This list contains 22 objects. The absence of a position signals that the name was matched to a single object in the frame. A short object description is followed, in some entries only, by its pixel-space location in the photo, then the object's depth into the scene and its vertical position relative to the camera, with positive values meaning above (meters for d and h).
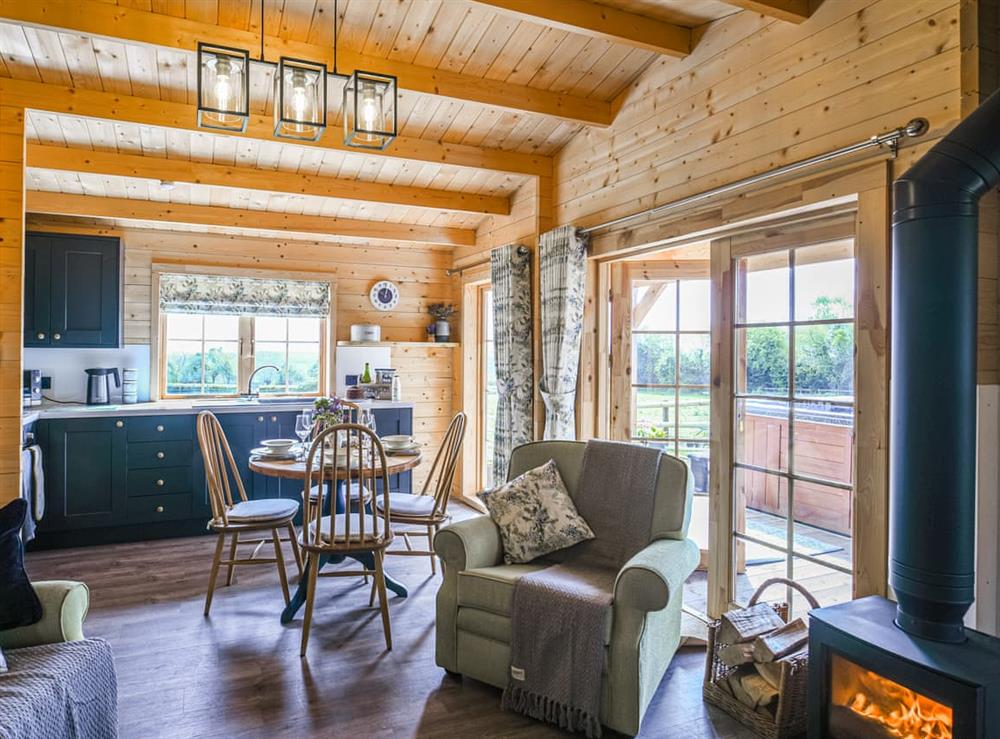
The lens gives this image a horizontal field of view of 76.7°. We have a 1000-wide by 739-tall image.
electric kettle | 4.89 -0.15
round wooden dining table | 3.21 -0.53
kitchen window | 5.40 +0.30
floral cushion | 2.81 -0.66
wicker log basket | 2.24 -1.21
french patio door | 2.55 -0.18
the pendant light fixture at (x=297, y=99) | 2.16 +0.97
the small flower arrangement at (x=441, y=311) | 6.20 +0.58
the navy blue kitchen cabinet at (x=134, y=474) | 4.43 -0.79
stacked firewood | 2.33 -1.05
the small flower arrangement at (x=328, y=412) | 3.57 -0.25
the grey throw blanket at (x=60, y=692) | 1.59 -0.89
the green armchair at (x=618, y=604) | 2.23 -0.91
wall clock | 6.00 +0.71
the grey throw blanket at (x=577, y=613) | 2.29 -0.90
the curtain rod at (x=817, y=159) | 2.11 +0.83
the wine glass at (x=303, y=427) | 3.70 -0.34
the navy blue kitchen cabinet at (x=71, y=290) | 4.58 +0.56
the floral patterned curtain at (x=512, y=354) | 4.44 +0.12
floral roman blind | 5.33 +0.63
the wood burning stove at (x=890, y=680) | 1.60 -0.84
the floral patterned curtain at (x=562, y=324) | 3.90 +0.30
